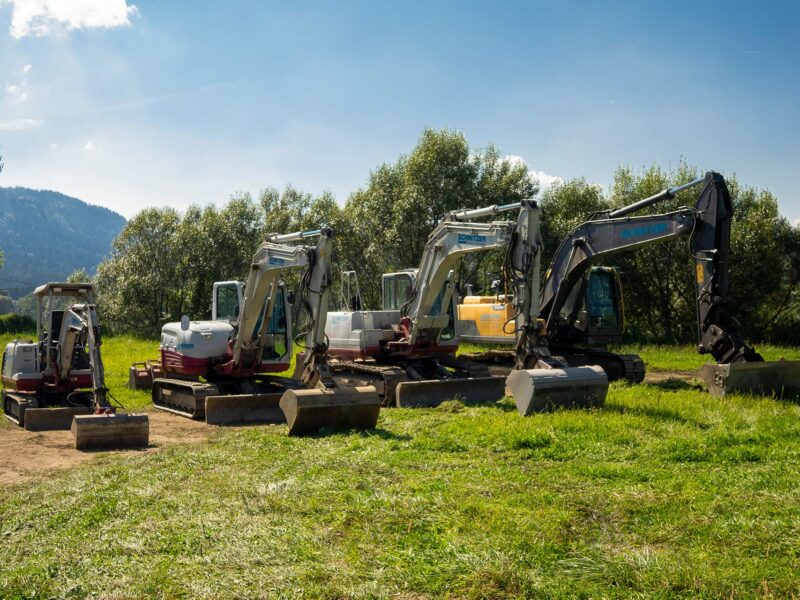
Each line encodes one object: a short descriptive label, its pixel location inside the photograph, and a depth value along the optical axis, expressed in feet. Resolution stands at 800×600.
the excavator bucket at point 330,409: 37.01
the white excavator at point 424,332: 48.37
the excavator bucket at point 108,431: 37.55
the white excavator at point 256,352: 41.88
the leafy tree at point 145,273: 163.02
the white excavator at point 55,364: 44.50
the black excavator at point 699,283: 43.88
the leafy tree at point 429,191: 113.80
